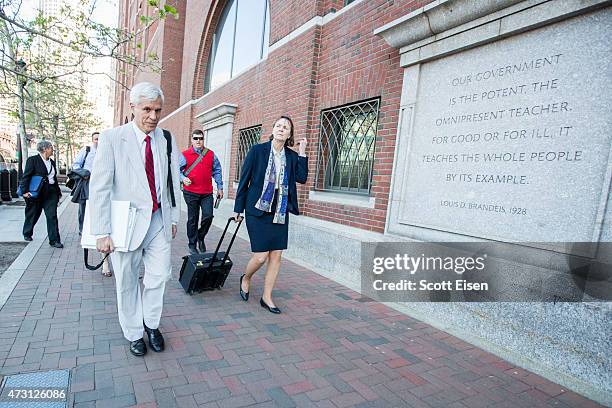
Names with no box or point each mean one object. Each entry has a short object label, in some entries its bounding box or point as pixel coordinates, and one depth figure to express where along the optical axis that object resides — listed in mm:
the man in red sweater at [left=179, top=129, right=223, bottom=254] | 5848
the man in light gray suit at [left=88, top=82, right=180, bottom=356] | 2441
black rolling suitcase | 4047
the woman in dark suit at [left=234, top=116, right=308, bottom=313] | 3555
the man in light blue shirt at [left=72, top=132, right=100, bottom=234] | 5641
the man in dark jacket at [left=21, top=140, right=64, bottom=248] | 5723
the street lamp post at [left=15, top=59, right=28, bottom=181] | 11609
